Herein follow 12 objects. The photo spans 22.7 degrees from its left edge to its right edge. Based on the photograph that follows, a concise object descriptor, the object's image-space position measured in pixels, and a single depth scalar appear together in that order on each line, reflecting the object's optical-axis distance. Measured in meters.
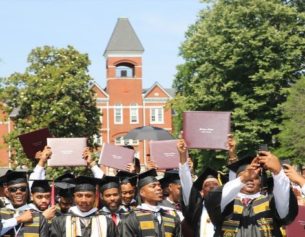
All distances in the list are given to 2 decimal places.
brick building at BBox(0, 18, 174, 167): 69.06
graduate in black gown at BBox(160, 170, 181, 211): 8.77
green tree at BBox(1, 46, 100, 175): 37.69
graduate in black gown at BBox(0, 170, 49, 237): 7.50
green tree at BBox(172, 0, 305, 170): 32.84
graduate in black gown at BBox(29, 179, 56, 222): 8.03
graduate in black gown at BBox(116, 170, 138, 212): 8.72
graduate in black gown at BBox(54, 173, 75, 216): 9.09
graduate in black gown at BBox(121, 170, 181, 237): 7.52
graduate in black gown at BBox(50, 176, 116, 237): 7.55
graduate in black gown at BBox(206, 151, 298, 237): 5.84
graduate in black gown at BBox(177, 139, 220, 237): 6.87
